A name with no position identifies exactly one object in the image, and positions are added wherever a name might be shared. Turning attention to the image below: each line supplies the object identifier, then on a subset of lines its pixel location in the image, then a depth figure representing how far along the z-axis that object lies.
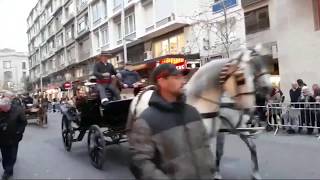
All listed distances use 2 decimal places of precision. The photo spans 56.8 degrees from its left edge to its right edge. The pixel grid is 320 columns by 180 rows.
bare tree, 15.06
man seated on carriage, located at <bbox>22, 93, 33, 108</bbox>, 15.76
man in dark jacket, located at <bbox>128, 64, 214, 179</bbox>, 2.06
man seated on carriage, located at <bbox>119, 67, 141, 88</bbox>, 6.09
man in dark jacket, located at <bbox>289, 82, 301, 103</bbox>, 9.46
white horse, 3.81
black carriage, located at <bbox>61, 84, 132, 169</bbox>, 5.72
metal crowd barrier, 8.48
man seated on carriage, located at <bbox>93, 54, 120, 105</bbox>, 5.91
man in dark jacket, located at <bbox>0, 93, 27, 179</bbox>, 5.46
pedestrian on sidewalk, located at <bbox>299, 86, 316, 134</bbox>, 8.54
